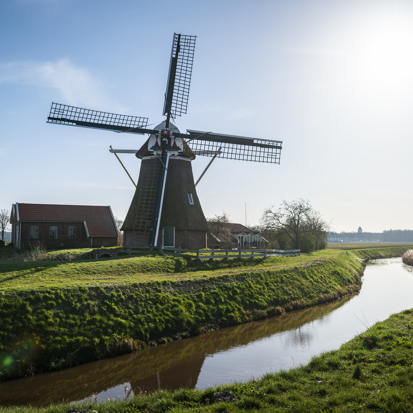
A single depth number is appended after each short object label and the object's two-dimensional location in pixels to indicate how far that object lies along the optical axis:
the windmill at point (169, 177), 23.84
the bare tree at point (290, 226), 44.22
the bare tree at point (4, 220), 57.39
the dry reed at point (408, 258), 46.39
